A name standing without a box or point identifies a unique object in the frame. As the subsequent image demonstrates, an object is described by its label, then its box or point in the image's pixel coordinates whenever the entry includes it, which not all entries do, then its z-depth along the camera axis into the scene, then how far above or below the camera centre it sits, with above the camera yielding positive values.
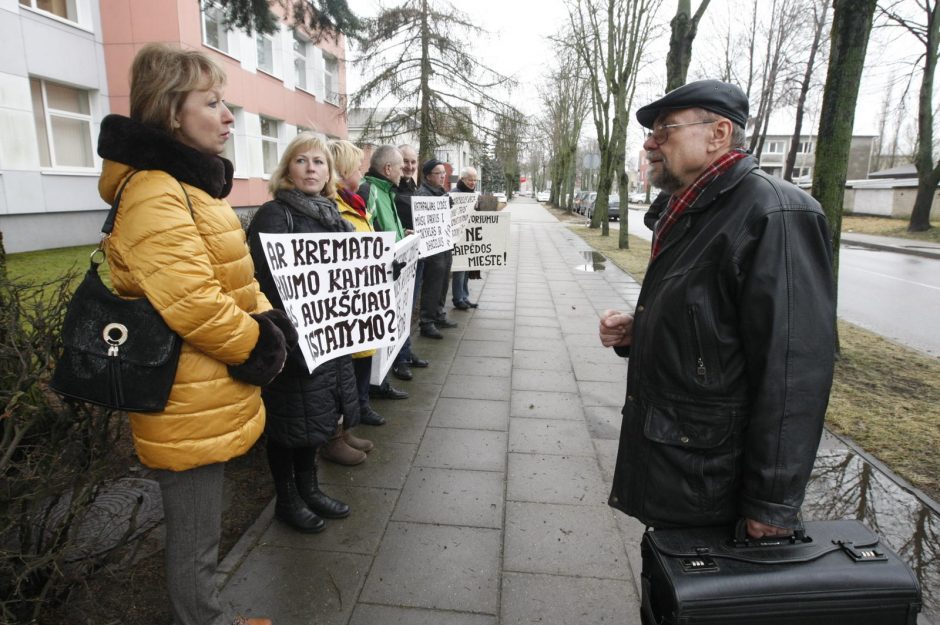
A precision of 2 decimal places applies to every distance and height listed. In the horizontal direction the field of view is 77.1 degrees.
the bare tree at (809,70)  24.97 +5.63
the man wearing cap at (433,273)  6.68 -0.94
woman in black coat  2.83 -0.97
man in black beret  1.57 -0.39
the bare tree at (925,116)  21.30 +3.10
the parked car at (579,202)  41.16 -0.64
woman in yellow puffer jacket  1.78 -0.30
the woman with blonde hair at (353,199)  3.77 -0.06
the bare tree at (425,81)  12.97 +2.46
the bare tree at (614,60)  18.61 +4.49
